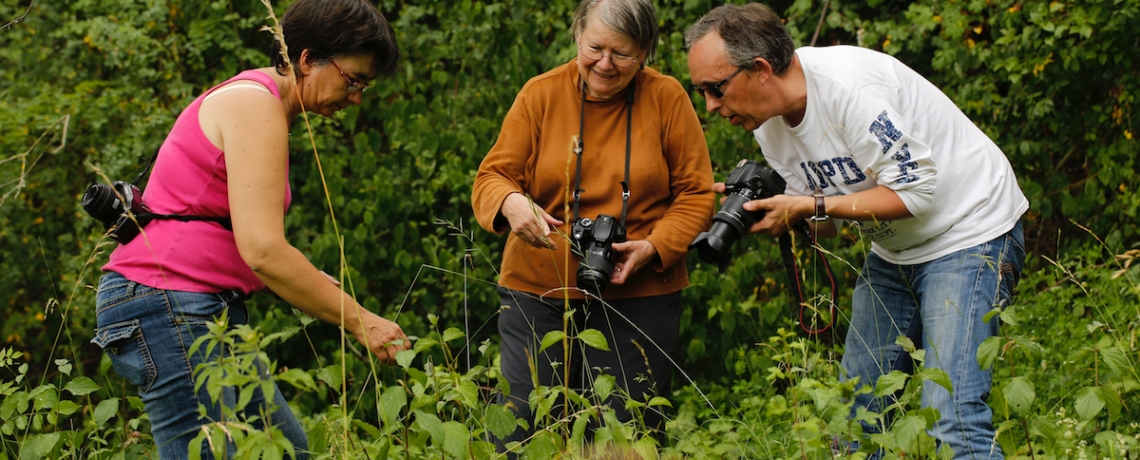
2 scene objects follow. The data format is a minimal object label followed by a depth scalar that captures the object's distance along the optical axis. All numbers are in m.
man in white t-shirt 7.23
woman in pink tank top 6.89
